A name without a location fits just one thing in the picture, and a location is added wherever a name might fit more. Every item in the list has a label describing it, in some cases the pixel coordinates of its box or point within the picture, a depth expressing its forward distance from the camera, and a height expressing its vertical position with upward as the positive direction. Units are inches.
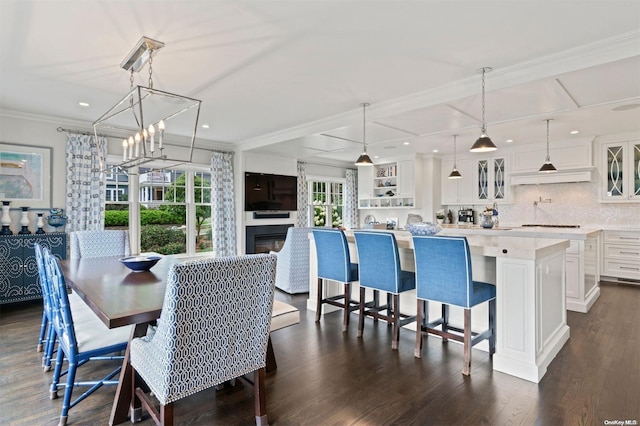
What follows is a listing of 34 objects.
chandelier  104.0 +52.9
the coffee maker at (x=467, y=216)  299.0 -4.6
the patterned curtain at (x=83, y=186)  193.5 +16.1
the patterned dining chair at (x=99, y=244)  145.7 -13.4
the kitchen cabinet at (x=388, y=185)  304.8 +25.2
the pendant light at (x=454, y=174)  236.2 +25.7
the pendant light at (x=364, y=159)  172.6 +26.7
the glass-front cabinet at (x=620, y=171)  223.9 +25.9
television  267.4 +16.5
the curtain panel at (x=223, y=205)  257.3 +5.6
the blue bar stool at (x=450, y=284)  102.5 -23.1
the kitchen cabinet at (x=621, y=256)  218.4 -30.1
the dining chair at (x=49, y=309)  96.7 -29.3
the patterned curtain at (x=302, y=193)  312.2 +17.4
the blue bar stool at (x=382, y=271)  121.6 -22.2
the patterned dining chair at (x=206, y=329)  61.5 -22.9
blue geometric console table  165.3 -25.9
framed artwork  178.7 +20.7
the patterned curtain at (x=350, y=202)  359.3 +10.1
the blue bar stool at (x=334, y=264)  139.7 -22.2
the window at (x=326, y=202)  339.8 +10.2
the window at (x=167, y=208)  222.4 +3.3
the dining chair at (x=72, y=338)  79.2 -30.7
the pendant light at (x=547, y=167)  199.2 +25.2
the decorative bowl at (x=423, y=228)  130.1 -6.6
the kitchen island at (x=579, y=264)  160.7 -26.3
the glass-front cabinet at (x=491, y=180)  276.8 +25.6
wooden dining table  66.1 -18.7
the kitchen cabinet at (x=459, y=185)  294.8 +23.4
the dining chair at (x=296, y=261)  195.3 -28.6
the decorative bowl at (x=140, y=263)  106.1 -15.8
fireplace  270.8 -21.2
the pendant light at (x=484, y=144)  131.0 +25.6
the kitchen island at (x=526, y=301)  98.8 -27.7
